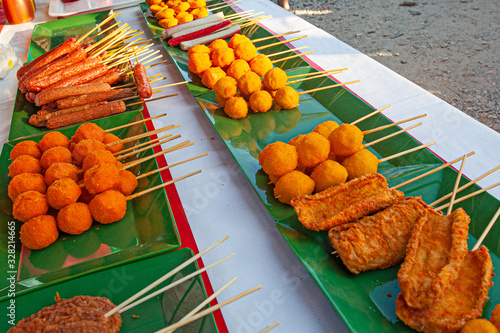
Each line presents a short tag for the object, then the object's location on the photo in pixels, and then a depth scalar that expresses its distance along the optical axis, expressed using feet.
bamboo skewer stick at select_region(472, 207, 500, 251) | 1.12
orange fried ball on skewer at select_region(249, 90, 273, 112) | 1.72
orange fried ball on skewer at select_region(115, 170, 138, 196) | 1.35
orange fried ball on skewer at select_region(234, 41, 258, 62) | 2.01
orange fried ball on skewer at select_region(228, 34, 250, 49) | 2.12
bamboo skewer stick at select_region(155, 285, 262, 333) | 0.92
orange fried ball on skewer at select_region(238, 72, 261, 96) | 1.76
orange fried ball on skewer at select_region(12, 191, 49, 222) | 1.24
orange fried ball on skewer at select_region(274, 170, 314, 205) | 1.27
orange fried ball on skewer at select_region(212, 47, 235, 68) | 2.00
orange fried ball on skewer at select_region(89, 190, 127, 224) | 1.25
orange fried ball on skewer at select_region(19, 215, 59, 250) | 1.19
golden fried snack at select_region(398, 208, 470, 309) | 0.95
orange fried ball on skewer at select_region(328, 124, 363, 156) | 1.35
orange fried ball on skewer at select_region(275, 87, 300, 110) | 1.73
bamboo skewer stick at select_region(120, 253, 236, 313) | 0.99
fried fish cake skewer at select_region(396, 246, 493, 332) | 0.93
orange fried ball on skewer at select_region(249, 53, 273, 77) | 1.94
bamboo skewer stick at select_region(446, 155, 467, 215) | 1.21
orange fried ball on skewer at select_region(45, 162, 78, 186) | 1.32
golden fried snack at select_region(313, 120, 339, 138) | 1.48
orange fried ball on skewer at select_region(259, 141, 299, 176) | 1.32
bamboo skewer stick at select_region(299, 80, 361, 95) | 1.82
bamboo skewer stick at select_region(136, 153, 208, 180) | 1.39
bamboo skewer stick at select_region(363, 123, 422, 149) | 1.47
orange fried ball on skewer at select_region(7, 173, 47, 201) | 1.30
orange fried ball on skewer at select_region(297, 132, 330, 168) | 1.35
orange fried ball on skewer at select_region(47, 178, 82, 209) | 1.25
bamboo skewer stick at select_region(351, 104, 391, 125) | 1.59
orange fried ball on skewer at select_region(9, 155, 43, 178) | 1.36
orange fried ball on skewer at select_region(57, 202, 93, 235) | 1.23
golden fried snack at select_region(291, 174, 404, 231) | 1.17
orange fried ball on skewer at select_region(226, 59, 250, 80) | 1.90
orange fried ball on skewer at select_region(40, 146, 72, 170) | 1.39
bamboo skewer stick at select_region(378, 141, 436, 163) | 1.42
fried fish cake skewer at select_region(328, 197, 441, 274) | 1.08
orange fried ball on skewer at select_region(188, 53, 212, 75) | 1.98
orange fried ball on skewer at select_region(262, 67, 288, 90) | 1.75
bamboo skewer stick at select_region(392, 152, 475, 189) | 1.31
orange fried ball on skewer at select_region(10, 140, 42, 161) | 1.44
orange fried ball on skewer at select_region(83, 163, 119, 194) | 1.27
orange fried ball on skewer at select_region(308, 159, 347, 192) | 1.30
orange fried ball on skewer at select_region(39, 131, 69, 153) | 1.48
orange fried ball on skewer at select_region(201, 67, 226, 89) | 1.91
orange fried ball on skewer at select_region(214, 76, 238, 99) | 1.73
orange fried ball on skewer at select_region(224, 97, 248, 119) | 1.68
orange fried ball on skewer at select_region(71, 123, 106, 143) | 1.49
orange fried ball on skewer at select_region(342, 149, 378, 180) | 1.33
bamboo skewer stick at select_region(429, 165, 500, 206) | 1.25
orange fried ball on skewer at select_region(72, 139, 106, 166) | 1.42
